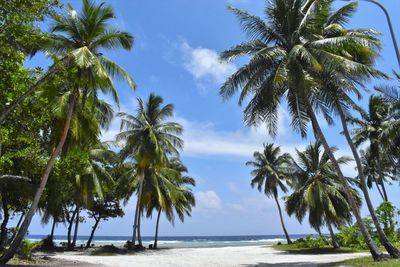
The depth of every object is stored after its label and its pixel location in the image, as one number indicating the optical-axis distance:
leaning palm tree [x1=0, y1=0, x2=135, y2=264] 15.24
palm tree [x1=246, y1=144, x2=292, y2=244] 43.41
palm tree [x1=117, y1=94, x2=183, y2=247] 29.61
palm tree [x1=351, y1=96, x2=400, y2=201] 27.29
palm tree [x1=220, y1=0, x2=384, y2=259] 15.94
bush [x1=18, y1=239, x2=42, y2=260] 17.50
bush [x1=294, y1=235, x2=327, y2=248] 33.91
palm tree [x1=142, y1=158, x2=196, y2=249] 32.72
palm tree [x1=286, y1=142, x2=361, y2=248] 29.56
